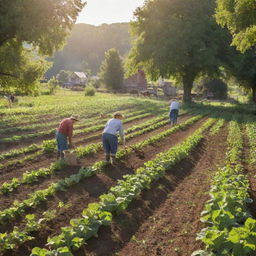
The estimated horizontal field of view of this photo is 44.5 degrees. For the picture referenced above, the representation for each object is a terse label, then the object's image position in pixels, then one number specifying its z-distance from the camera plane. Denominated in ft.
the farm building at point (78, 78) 366.02
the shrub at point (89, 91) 167.67
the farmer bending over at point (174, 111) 64.14
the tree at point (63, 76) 358.84
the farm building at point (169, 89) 253.85
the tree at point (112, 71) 225.56
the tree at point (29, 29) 61.62
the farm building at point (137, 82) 264.89
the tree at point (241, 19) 47.19
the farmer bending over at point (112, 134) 34.01
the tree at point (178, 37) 113.60
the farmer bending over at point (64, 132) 34.09
